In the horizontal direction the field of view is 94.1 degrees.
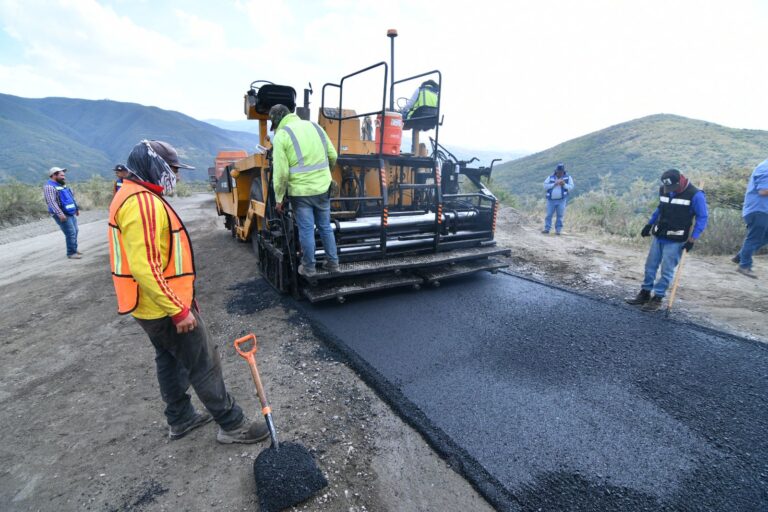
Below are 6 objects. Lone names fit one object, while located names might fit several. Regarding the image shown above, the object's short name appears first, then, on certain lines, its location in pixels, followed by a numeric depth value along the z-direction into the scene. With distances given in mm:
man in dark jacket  3984
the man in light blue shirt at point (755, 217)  5355
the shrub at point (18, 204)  10930
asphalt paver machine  4258
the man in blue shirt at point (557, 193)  8336
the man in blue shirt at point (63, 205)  6332
